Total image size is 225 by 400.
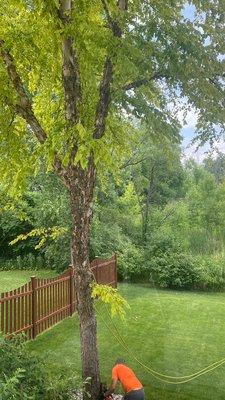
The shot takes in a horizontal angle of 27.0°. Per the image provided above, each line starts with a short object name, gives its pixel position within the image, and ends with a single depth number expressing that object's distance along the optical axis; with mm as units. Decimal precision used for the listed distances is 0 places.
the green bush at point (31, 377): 5047
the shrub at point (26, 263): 22195
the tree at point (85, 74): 6973
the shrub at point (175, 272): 19312
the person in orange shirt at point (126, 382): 6734
